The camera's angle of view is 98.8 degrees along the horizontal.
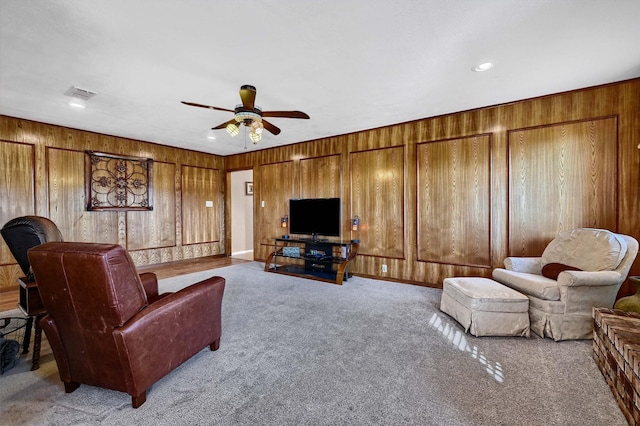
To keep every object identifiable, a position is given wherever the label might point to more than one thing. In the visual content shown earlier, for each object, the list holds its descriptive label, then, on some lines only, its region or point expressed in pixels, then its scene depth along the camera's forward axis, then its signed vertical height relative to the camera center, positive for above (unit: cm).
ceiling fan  258 +98
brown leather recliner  149 -64
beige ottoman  254 -98
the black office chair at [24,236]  212 -16
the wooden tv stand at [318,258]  461 -84
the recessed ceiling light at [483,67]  266 +141
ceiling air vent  316 +145
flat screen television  500 -8
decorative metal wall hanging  492 +62
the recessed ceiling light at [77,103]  348 +146
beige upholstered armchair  242 -71
